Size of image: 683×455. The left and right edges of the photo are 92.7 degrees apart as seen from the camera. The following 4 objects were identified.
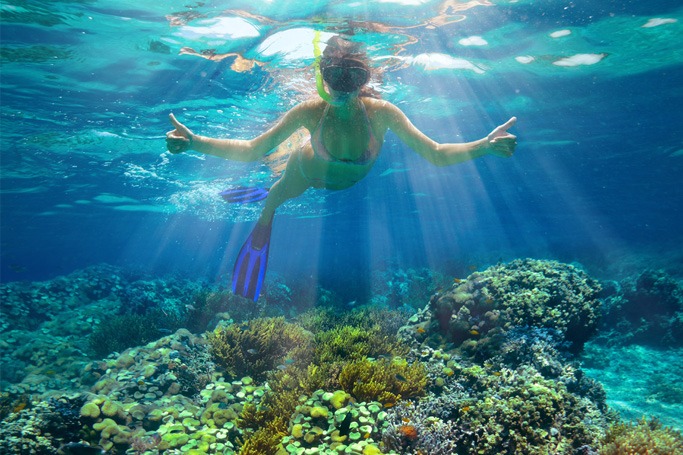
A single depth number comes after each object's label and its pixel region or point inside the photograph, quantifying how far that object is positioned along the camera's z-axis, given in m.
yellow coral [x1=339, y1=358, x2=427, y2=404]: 5.09
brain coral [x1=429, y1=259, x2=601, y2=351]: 7.13
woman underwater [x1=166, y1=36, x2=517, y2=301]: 4.16
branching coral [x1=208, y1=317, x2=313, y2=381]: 6.88
